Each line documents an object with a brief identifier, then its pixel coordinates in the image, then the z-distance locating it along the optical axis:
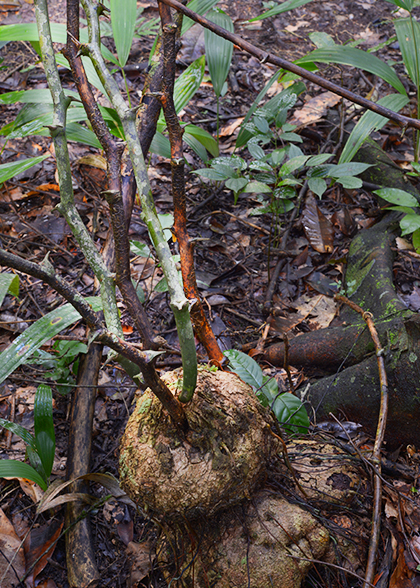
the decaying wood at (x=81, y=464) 1.45
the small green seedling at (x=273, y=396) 1.60
